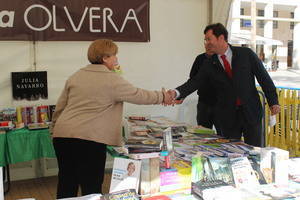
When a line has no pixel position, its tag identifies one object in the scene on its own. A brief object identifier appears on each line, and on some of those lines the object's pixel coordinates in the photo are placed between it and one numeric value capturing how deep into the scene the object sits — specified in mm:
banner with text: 4008
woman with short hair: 2273
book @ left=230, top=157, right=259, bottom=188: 1844
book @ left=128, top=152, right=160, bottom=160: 1773
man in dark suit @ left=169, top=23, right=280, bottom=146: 3053
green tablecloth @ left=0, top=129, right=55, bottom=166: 3650
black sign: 4098
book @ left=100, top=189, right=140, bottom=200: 1665
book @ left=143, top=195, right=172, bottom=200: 1721
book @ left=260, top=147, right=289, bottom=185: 1882
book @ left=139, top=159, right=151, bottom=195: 1765
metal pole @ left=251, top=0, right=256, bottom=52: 9129
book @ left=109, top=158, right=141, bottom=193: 1744
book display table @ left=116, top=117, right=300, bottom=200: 1729
